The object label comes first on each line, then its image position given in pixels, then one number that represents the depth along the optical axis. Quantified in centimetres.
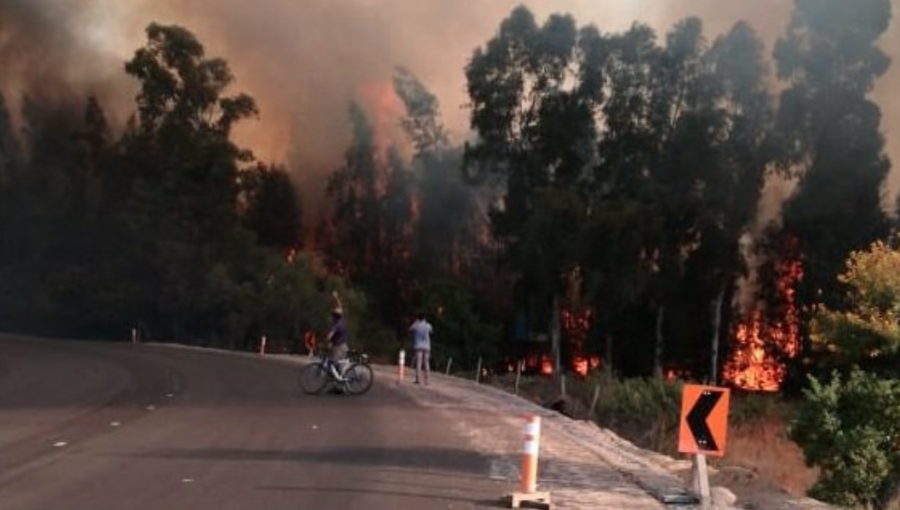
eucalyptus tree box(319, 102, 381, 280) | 8162
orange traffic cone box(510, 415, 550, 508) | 1030
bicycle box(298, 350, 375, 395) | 2308
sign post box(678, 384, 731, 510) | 1084
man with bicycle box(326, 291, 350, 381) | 2309
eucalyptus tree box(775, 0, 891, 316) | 5275
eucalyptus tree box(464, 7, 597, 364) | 6247
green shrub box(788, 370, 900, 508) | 2147
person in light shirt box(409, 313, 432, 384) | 2786
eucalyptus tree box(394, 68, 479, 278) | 8294
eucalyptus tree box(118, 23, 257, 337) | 7056
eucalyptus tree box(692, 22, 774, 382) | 5406
